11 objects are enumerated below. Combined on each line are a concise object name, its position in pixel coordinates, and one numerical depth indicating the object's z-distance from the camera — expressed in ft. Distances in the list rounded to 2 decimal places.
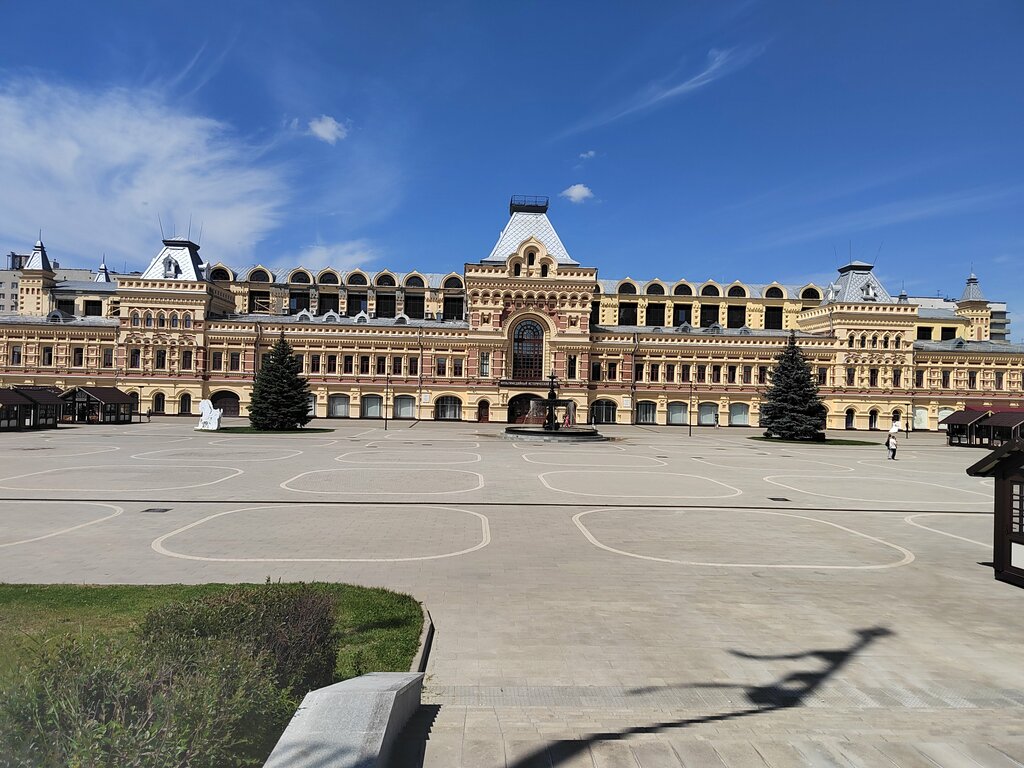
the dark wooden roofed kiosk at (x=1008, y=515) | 33.63
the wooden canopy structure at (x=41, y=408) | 133.49
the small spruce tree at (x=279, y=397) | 136.56
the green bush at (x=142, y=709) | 10.74
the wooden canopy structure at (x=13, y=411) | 126.21
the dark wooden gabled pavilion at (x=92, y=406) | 154.30
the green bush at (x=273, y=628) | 16.63
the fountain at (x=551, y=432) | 129.80
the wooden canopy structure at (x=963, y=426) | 148.15
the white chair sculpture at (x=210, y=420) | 134.23
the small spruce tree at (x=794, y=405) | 143.43
